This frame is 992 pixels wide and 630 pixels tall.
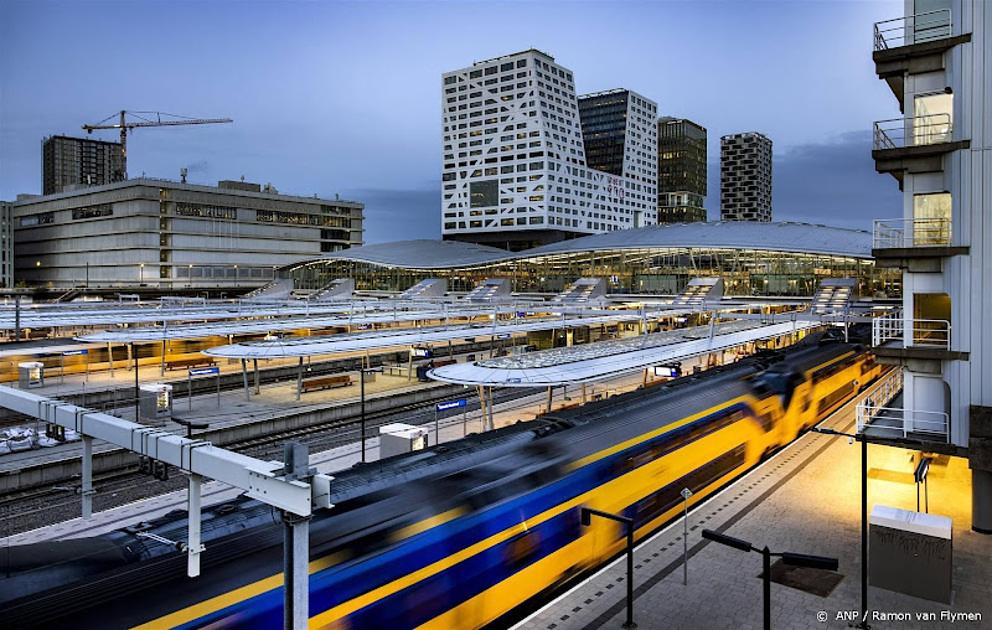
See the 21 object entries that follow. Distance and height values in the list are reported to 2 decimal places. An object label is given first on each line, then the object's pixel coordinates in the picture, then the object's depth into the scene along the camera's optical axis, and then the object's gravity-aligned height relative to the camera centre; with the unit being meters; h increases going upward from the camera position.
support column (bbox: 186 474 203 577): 6.36 -2.28
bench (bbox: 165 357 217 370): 45.16 -4.32
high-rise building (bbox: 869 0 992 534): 15.16 +1.68
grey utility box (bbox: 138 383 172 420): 29.03 -4.40
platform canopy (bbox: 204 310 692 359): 32.72 -2.24
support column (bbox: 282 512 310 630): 5.92 -2.40
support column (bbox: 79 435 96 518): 7.39 -1.92
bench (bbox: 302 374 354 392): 37.94 -4.79
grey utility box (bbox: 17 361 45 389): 36.81 -4.04
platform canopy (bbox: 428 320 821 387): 23.27 -2.47
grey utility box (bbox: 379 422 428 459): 19.05 -3.96
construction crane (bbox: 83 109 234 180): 176.20 +46.80
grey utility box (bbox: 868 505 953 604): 13.52 -5.16
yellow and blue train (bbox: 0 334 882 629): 7.86 -3.40
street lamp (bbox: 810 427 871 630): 12.57 -4.60
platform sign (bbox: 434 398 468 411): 25.38 -3.99
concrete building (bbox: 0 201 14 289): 128.88 +10.06
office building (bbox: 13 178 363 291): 106.75 +10.79
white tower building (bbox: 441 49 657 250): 138.50 +28.89
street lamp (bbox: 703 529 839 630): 10.52 -4.07
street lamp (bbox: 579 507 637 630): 12.16 -4.81
